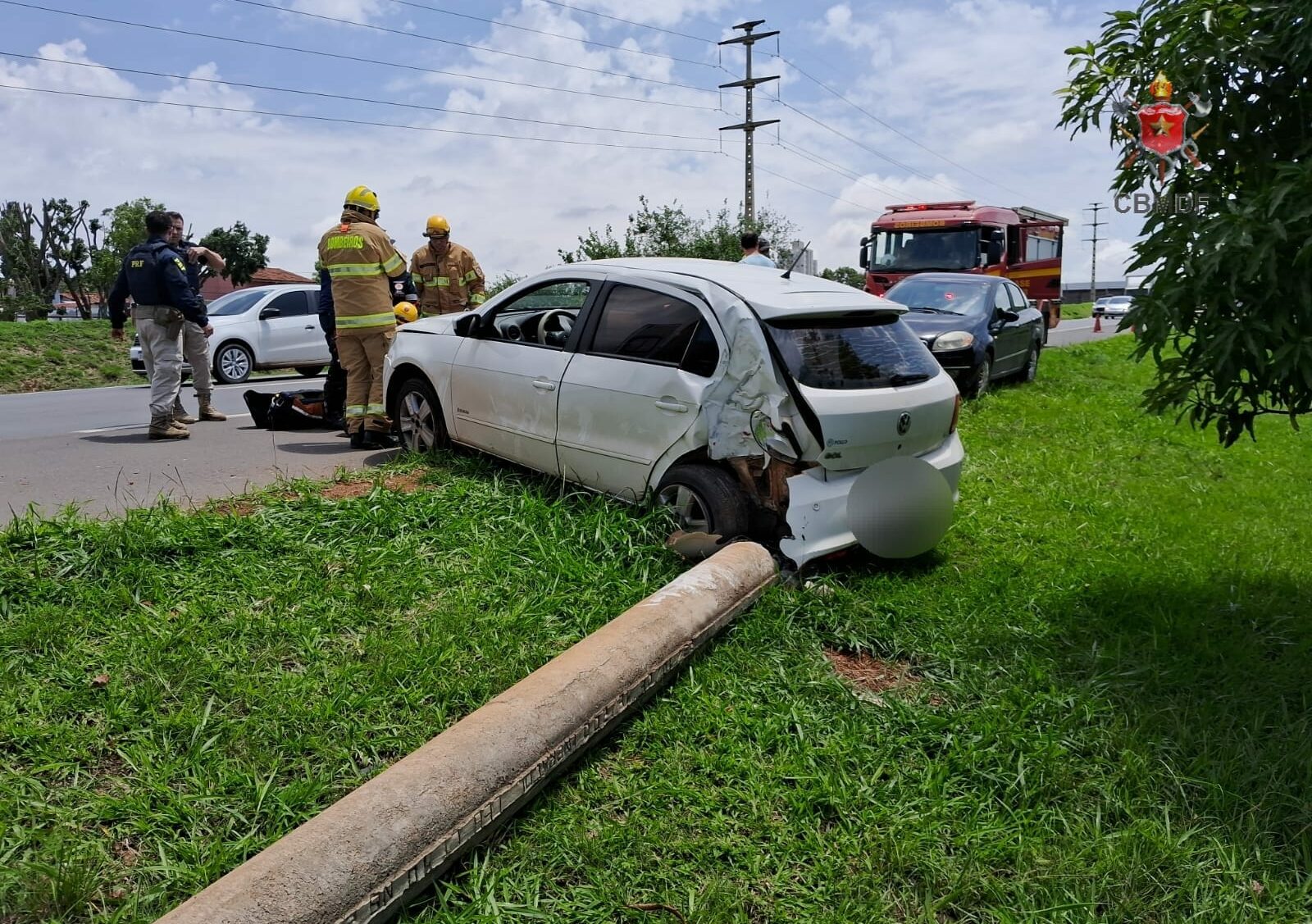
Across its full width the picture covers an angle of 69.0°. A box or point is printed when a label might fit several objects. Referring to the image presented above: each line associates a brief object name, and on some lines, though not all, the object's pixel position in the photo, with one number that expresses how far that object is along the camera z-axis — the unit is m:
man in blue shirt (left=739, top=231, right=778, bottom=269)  10.41
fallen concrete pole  2.21
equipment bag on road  8.47
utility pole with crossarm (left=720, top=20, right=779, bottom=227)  30.42
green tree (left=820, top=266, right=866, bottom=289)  30.49
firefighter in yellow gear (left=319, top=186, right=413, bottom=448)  7.23
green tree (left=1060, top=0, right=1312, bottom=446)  3.39
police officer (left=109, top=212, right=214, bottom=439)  7.91
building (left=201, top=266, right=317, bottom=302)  54.50
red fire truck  17.55
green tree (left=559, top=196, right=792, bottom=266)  21.69
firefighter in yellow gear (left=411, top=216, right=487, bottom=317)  9.22
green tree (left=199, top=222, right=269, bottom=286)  54.12
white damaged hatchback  4.62
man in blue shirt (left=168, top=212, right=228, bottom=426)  8.33
